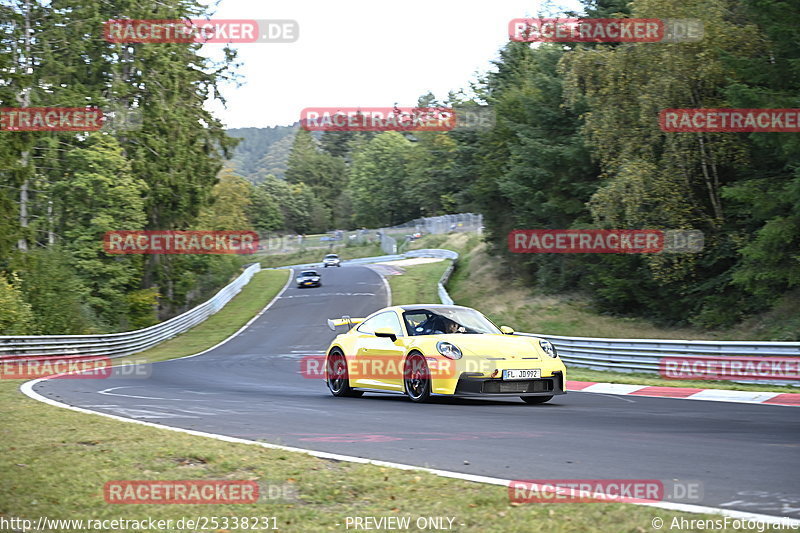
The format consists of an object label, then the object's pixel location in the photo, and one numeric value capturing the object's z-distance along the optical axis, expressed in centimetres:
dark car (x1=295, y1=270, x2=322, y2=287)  6188
